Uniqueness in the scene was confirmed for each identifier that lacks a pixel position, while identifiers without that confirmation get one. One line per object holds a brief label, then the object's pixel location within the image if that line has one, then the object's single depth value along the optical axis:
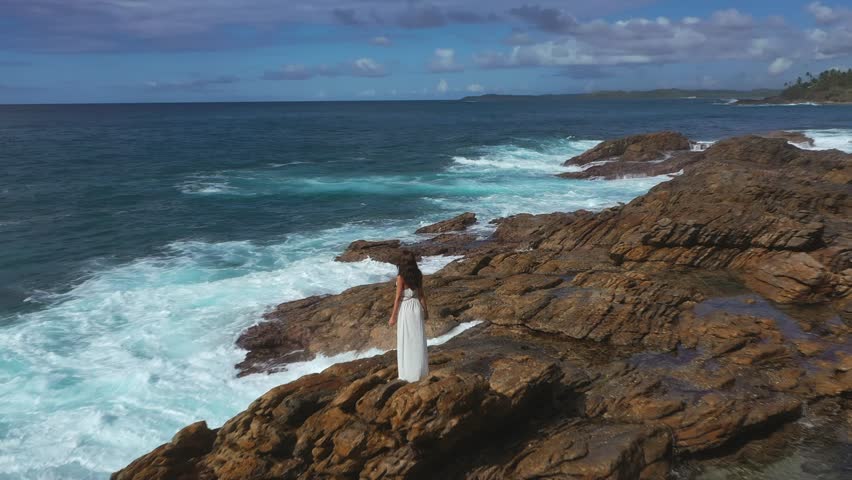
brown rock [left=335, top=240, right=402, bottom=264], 26.22
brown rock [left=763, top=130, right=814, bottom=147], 56.05
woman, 9.66
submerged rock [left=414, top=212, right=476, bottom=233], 31.12
